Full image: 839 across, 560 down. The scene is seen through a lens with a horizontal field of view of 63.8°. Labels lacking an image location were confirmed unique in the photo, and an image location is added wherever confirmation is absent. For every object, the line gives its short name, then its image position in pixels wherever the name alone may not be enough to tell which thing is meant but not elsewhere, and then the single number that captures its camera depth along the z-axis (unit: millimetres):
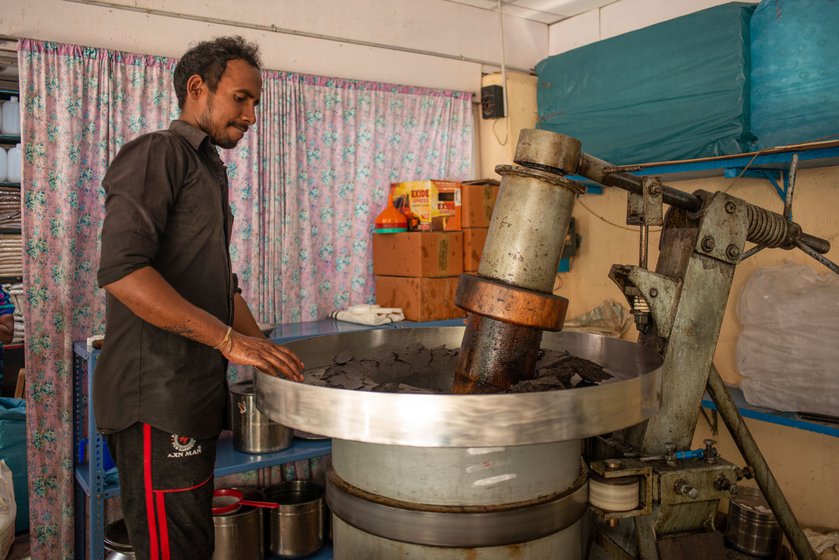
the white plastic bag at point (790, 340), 2697
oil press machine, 1076
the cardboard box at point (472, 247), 4098
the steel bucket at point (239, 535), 3139
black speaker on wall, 4516
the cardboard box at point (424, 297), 3895
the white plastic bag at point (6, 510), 3232
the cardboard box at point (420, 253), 3896
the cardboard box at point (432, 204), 4031
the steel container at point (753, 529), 3018
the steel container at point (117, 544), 2844
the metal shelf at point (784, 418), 2641
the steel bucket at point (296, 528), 3344
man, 1680
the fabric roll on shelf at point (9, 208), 4281
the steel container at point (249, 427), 3281
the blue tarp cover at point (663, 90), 3080
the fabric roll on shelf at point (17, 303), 4312
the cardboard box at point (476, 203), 4121
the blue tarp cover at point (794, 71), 2668
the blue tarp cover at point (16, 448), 3725
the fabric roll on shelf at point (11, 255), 4302
